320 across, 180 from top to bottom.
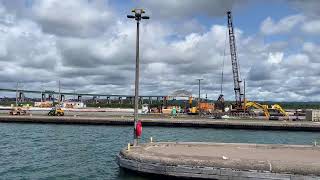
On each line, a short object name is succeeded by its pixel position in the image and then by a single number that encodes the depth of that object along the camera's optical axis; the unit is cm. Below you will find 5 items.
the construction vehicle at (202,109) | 8447
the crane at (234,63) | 8462
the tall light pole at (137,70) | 1954
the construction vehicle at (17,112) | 7092
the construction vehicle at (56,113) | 6927
